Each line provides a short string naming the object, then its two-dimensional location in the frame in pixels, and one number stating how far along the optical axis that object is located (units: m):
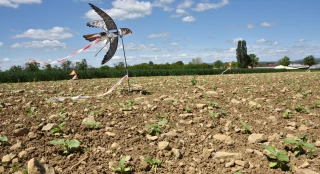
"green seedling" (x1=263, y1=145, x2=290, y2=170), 2.52
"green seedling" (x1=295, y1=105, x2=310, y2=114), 4.40
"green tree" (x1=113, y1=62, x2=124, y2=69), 42.25
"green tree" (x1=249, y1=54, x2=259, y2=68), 109.19
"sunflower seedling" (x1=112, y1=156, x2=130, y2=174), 2.41
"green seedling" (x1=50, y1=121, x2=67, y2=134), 3.14
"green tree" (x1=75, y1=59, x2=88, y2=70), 35.06
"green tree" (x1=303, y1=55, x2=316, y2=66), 88.31
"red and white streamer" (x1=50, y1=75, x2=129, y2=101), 5.16
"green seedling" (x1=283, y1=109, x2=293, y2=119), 4.08
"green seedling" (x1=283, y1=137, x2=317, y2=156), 2.76
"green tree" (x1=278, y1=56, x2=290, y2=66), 107.75
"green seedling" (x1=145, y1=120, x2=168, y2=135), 3.28
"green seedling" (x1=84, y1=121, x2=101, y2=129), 3.31
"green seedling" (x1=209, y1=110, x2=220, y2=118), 3.88
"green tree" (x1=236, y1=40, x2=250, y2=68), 73.56
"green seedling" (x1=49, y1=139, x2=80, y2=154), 2.70
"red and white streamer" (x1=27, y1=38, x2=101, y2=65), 5.63
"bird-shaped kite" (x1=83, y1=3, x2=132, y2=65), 5.59
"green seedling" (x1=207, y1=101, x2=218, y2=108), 4.50
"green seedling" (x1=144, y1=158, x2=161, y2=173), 2.56
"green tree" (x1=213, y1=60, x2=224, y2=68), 88.47
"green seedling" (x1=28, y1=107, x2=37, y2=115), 4.21
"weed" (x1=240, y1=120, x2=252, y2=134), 3.38
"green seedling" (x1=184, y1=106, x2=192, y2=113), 4.14
